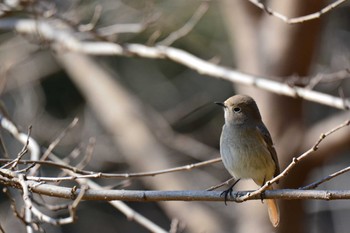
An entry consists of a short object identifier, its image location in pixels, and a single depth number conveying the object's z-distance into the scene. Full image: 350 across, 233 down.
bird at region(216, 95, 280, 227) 7.98
